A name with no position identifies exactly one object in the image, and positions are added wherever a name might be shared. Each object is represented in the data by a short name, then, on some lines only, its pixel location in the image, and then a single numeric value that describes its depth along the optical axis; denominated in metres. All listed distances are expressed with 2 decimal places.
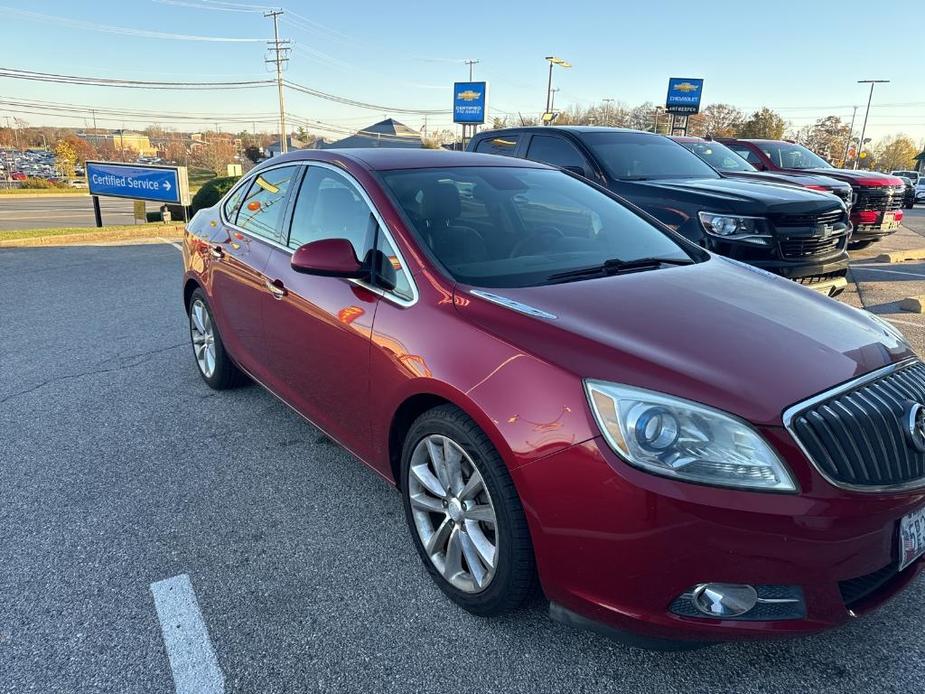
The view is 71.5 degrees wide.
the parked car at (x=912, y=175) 38.06
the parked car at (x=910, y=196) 28.73
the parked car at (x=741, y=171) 8.50
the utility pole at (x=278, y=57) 54.89
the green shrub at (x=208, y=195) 17.88
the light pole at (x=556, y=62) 44.41
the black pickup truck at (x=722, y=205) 5.54
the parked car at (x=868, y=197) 9.76
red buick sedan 1.80
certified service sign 14.42
